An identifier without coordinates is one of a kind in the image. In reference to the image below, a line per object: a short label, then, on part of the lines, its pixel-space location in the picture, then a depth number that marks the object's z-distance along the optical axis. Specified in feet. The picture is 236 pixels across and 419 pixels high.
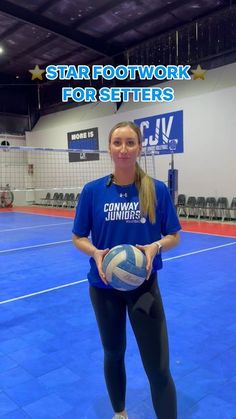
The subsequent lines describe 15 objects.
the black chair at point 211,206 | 33.65
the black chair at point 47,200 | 51.62
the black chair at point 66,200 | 47.28
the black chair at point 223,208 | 32.75
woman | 4.99
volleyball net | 47.60
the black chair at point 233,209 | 31.83
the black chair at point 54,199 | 49.78
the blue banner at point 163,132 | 37.58
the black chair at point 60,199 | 48.76
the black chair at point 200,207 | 34.59
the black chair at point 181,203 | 36.05
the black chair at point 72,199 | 46.80
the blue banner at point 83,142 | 47.49
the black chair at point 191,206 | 35.34
